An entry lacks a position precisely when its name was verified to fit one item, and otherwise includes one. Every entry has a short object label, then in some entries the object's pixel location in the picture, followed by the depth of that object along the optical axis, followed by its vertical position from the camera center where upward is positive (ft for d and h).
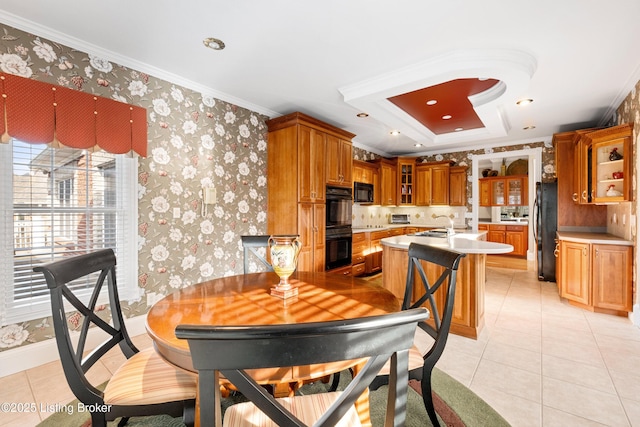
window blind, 7.11 +0.00
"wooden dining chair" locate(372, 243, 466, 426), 4.63 -1.93
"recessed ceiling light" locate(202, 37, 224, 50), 7.72 +4.65
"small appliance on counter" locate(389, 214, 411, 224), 22.81 -0.44
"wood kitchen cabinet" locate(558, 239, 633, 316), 10.49 -2.45
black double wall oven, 13.76 -0.72
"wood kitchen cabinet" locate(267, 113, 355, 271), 12.14 +1.39
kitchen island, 8.88 -2.14
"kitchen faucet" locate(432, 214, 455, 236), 10.49 -0.67
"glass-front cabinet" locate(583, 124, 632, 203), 10.56 +1.96
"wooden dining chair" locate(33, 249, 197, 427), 3.74 -2.32
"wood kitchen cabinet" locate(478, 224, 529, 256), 23.25 -1.77
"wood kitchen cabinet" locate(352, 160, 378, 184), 17.62 +2.69
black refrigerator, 15.61 -0.71
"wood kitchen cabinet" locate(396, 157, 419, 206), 21.22 +2.35
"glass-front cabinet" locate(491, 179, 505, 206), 26.09 +1.85
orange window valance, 6.87 +2.56
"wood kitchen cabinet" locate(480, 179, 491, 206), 26.66 +1.96
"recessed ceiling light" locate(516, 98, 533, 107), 11.66 +4.56
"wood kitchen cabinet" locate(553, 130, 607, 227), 14.51 +0.94
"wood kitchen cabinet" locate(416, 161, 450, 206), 20.44 +2.14
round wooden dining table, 3.14 -1.41
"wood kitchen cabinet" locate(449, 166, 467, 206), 20.29 +1.94
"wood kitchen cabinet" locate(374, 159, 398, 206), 19.97 +2.31
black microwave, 17.43 +1.32
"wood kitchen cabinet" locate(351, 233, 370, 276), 15.81 -2.17
